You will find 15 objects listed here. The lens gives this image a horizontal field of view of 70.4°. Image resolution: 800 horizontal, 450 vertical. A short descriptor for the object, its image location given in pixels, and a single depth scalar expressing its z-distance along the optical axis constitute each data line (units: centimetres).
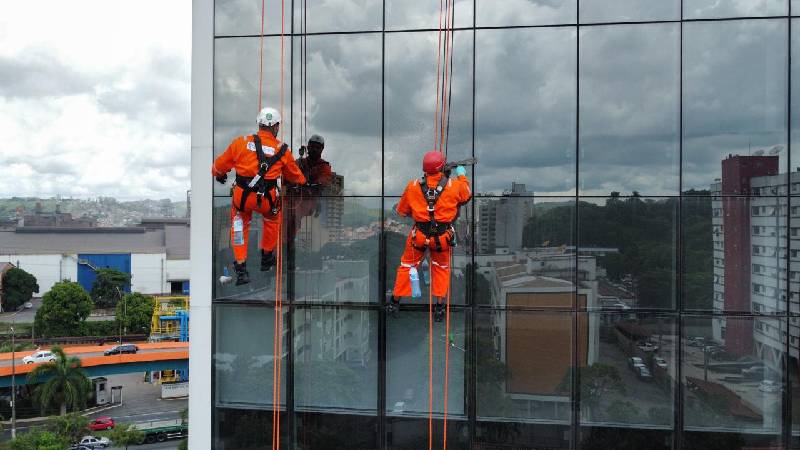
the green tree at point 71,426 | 3491
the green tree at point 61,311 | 6238
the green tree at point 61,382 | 4091
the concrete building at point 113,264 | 9094
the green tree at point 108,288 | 8112
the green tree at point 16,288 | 8319
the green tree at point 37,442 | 3106
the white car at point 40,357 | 4595
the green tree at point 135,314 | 6738
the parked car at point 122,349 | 5019
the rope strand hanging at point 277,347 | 820
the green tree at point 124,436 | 3412
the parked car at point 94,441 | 3622
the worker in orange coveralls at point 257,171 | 725
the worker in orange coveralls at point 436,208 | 704
